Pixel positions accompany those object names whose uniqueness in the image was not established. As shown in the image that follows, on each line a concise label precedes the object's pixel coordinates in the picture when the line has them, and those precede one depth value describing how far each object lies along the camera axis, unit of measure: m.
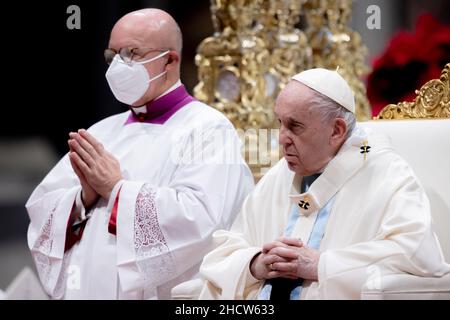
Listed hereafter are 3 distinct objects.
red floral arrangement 12.63
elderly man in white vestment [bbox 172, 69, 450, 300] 6.82
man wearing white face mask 8.45
